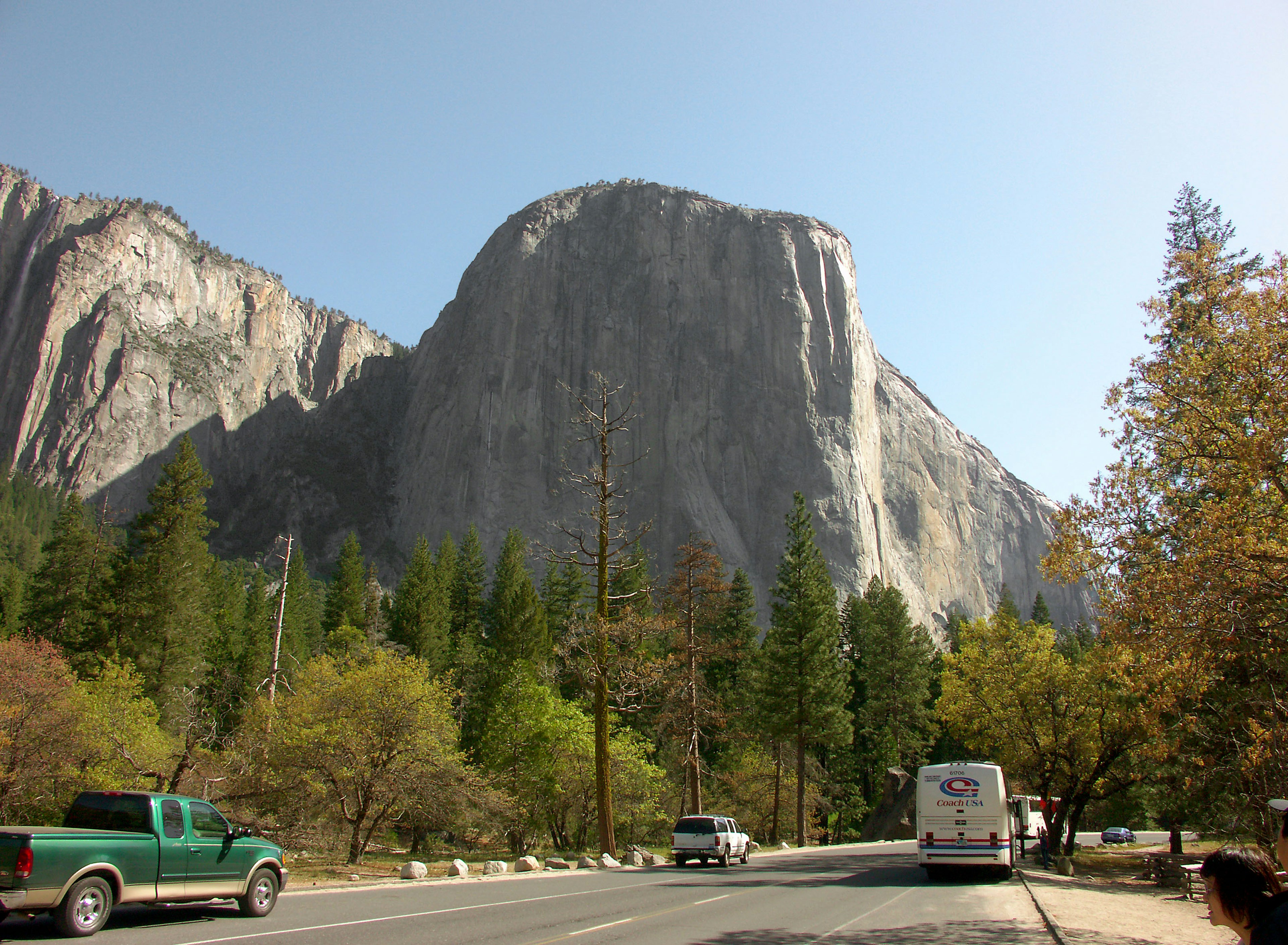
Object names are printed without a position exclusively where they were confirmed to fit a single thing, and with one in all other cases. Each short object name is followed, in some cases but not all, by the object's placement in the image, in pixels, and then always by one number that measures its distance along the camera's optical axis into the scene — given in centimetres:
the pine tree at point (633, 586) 2427
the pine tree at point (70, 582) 3909
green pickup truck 863
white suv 2395
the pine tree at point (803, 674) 4031
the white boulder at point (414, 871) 1739
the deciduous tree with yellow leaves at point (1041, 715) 2908
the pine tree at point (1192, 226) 2692
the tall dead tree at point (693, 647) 3194
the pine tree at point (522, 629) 4522
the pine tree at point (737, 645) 5072
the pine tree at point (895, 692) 5541
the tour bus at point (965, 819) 2058
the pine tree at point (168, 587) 3631
